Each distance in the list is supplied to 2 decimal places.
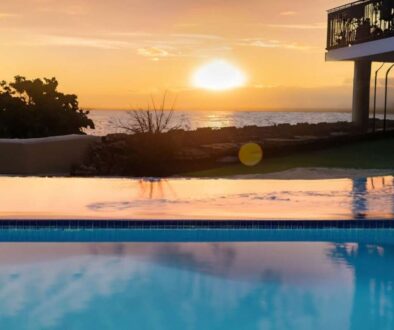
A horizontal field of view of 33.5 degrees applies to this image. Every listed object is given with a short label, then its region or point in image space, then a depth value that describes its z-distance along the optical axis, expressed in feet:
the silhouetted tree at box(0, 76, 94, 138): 49.75
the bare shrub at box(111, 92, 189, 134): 39.50
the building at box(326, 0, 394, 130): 47.70
